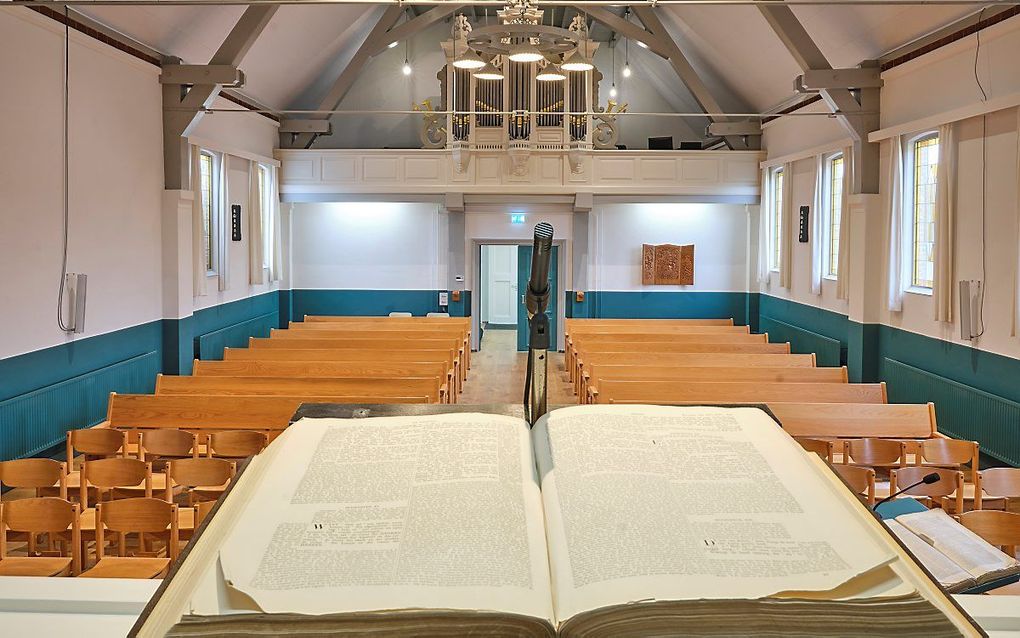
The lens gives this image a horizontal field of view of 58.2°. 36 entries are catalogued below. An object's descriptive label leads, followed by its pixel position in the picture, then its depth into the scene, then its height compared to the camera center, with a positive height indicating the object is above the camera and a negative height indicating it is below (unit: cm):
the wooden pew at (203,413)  701 -99
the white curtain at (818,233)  1274 +71
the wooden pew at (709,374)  855 -86
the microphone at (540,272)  208 +3
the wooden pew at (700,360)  956 -80
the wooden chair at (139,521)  425 -112
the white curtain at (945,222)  886 +60
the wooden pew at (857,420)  689 -103
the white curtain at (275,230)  1517 +91
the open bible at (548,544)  137 -45
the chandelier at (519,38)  682 +194
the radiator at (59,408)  755 -112
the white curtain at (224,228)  1274 +79
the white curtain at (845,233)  1127 +62
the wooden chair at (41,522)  430 -112
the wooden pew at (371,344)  1080 -72
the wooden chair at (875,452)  582 -107
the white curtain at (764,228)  1516 +93
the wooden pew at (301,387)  765 -87
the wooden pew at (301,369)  878 -82
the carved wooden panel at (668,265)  1670 +34
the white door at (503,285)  2145 -3
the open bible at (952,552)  234 -72
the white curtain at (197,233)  1120 +63
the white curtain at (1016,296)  779 -10
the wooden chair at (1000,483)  482 -105
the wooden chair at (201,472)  507 -105
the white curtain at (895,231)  1009 +59
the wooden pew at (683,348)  1074 -75
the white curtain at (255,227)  1389 +87
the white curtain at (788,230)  1402 +83
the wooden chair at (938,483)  492 -106
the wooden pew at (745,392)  769 -93
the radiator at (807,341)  1213 -84
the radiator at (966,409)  793 -119
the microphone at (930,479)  305 -66
